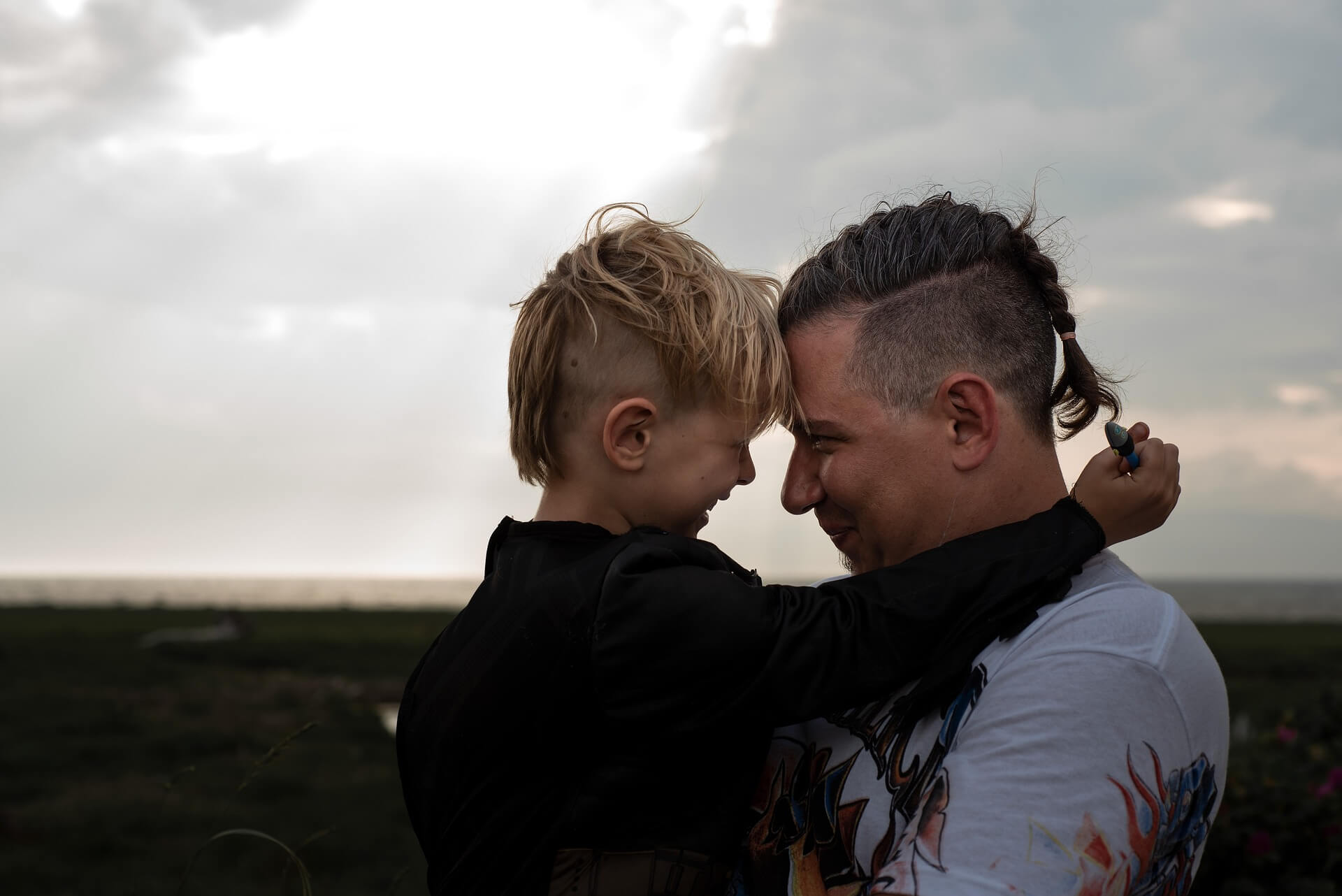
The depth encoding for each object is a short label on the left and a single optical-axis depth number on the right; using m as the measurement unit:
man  1.06
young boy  1.12
